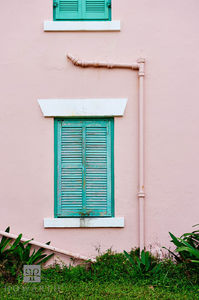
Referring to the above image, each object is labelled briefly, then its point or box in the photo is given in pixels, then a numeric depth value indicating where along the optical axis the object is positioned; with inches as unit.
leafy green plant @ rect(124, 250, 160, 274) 228.7
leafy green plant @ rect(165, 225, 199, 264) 223.0
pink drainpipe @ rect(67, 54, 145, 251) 247.9
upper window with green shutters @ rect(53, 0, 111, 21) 260.7
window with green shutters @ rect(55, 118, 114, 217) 254.5
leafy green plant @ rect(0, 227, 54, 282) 237.0
